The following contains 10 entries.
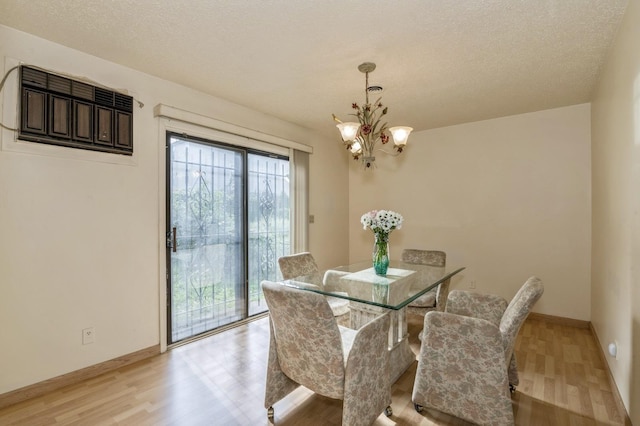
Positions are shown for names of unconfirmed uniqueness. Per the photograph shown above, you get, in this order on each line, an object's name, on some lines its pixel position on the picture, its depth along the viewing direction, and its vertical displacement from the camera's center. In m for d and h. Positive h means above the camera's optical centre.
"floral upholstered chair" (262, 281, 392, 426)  1.57 -0.77
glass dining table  2.08 -0.55
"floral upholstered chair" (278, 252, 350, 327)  2.89 -0.56
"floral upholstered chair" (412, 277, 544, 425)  1.72 -0.88
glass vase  2.67 -0.37
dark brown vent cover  2.15 +0.77
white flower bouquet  2.59 -0.06
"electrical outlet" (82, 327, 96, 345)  2.41 -0.97
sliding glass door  3.05 -0.20
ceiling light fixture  2.30 +0.63
